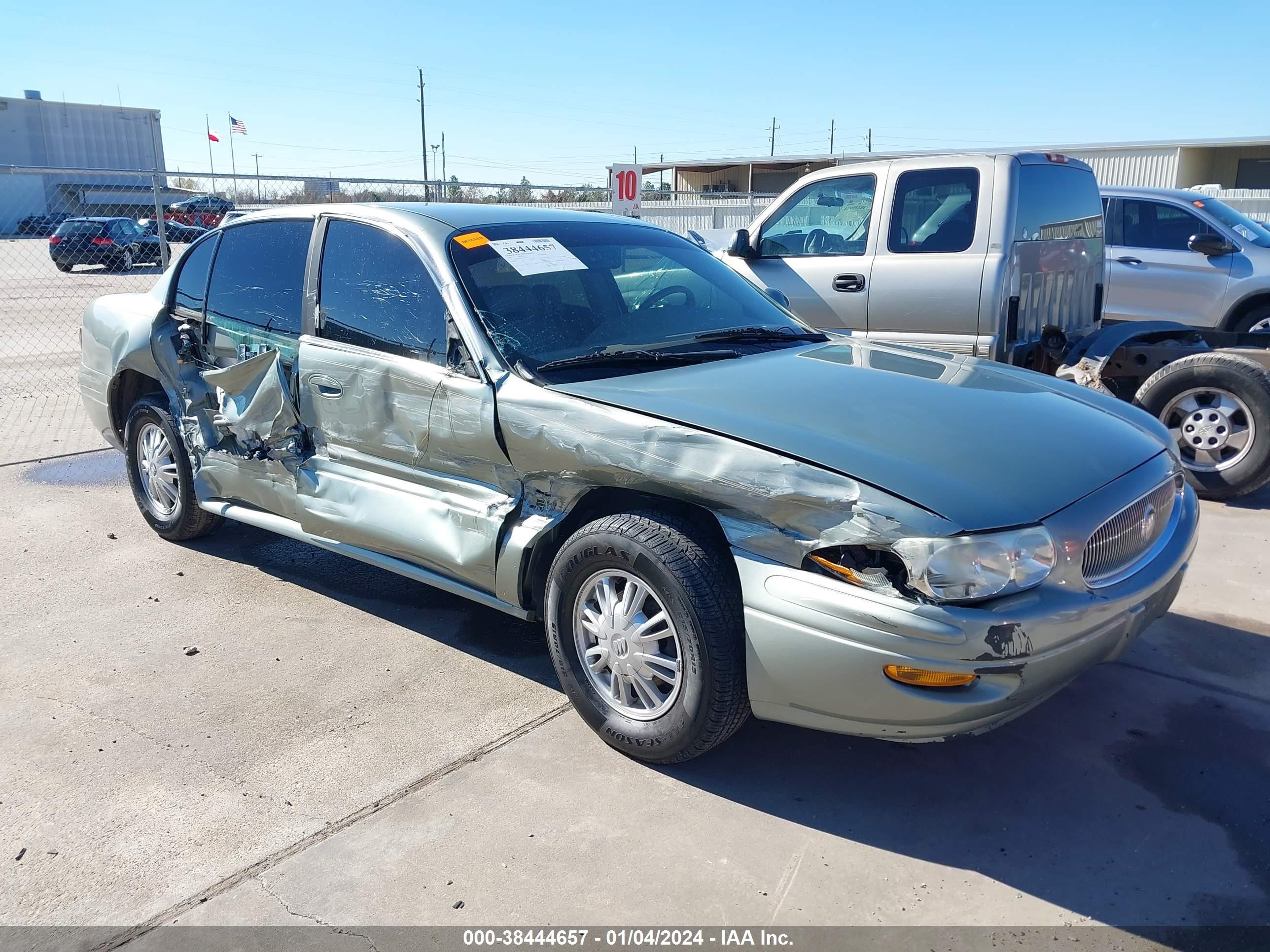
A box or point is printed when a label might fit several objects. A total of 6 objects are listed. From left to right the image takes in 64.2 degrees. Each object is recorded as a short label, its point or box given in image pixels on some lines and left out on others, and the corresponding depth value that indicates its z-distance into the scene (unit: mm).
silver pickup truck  6133
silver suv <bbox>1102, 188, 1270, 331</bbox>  9180
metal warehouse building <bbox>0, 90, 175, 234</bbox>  55781
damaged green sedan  2752
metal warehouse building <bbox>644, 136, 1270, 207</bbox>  26047
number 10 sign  12227
